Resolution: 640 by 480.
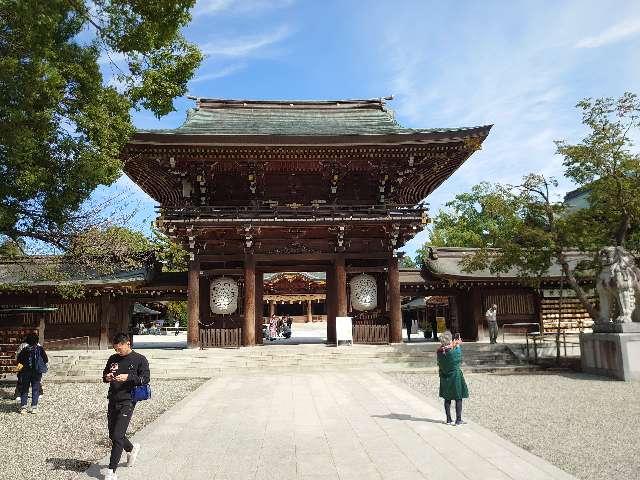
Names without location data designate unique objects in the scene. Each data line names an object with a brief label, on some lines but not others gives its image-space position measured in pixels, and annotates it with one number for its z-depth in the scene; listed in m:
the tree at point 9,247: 10.58
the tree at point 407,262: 63.86
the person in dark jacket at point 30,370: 9.63
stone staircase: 14.97
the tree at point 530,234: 15.81
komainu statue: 13.41
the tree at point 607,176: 14.52
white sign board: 17.36
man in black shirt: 5.28
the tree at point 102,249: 11.15
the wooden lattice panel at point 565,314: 22.88
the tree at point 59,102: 8.38
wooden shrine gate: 17.77
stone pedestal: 12.64
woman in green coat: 7.55
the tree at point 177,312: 48.30
